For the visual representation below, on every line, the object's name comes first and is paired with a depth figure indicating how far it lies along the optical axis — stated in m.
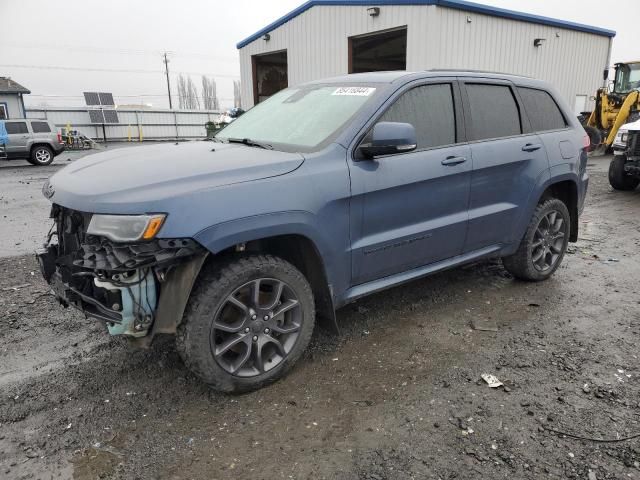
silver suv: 17.56
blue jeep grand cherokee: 2.49
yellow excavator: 16.41
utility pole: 58.27
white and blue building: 14.02
